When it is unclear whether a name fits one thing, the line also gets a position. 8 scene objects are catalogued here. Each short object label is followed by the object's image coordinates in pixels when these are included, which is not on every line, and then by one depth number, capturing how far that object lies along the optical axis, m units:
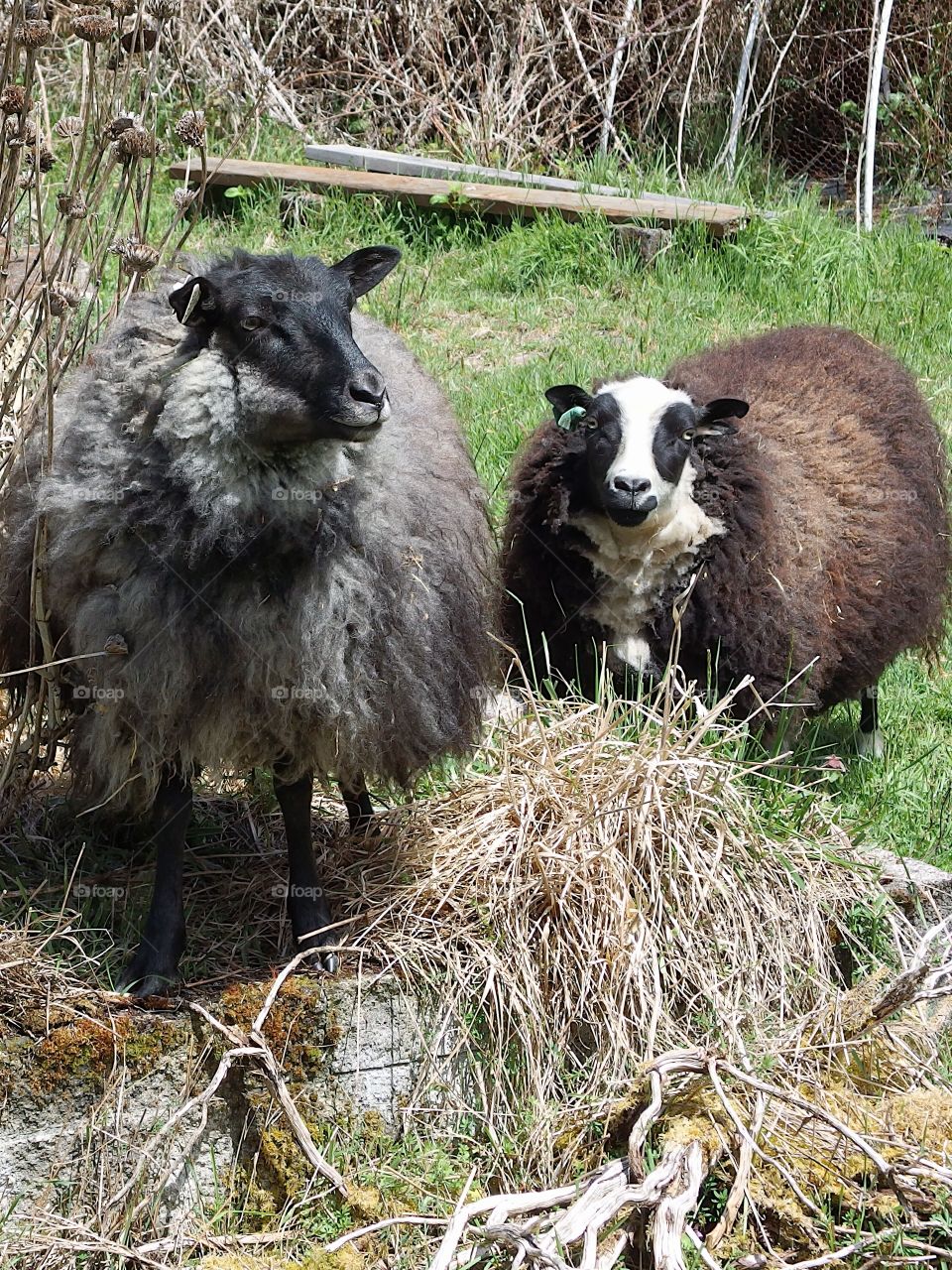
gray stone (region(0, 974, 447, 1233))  3.37
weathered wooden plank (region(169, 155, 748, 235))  9.17
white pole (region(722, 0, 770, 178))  10.24
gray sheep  3.20
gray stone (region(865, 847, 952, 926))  4.26
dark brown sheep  5.12
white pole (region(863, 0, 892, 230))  9.67
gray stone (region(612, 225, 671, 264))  9.03
